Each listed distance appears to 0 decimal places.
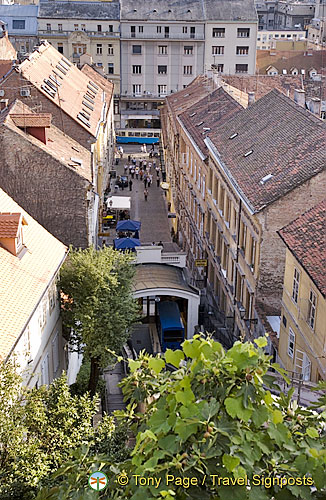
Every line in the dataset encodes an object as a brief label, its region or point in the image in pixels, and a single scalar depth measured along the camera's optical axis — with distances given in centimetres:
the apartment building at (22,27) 10619
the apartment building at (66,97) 5094
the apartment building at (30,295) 2734
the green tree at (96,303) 3344
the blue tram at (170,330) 4462
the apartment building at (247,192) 3616
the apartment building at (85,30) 10431
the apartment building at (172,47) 10494
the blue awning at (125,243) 5066
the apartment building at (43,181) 4053
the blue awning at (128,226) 5684
